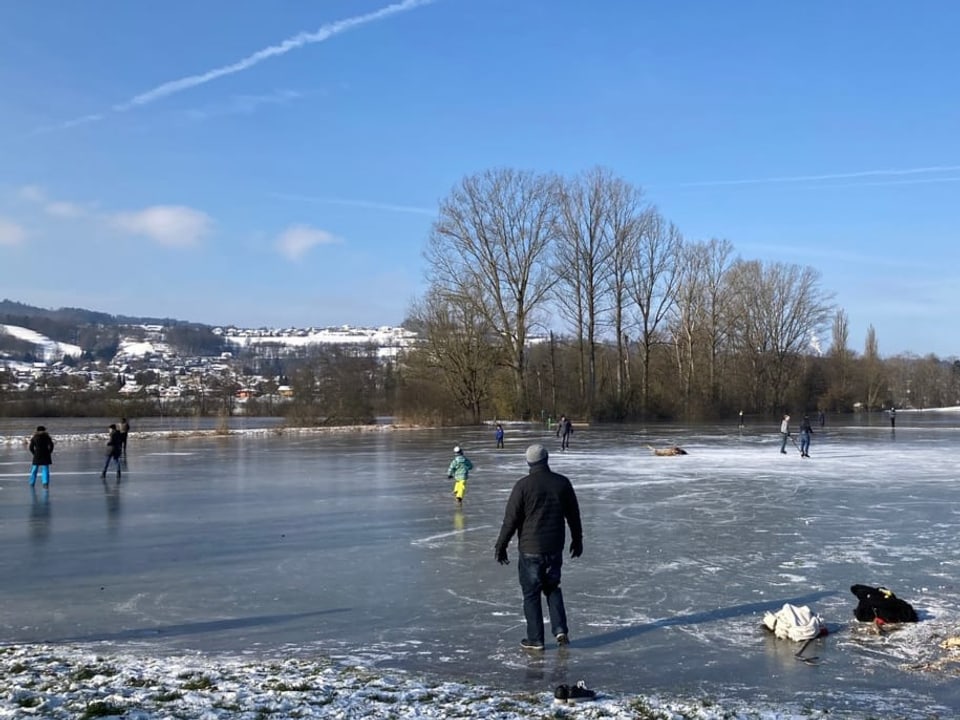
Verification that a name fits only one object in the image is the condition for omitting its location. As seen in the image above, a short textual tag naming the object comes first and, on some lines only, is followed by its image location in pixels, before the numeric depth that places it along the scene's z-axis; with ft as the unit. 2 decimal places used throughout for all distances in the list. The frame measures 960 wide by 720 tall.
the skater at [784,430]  91.75
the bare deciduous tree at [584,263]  199.31
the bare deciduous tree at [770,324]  242.78
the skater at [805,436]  85.10
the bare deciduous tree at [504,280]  184.14
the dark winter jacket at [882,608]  22.95
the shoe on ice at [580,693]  16.56
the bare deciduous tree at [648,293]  210.38
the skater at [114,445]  67.56
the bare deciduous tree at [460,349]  178.81
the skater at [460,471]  48.96
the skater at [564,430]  101.40
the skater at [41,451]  59.41
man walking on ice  20.95
